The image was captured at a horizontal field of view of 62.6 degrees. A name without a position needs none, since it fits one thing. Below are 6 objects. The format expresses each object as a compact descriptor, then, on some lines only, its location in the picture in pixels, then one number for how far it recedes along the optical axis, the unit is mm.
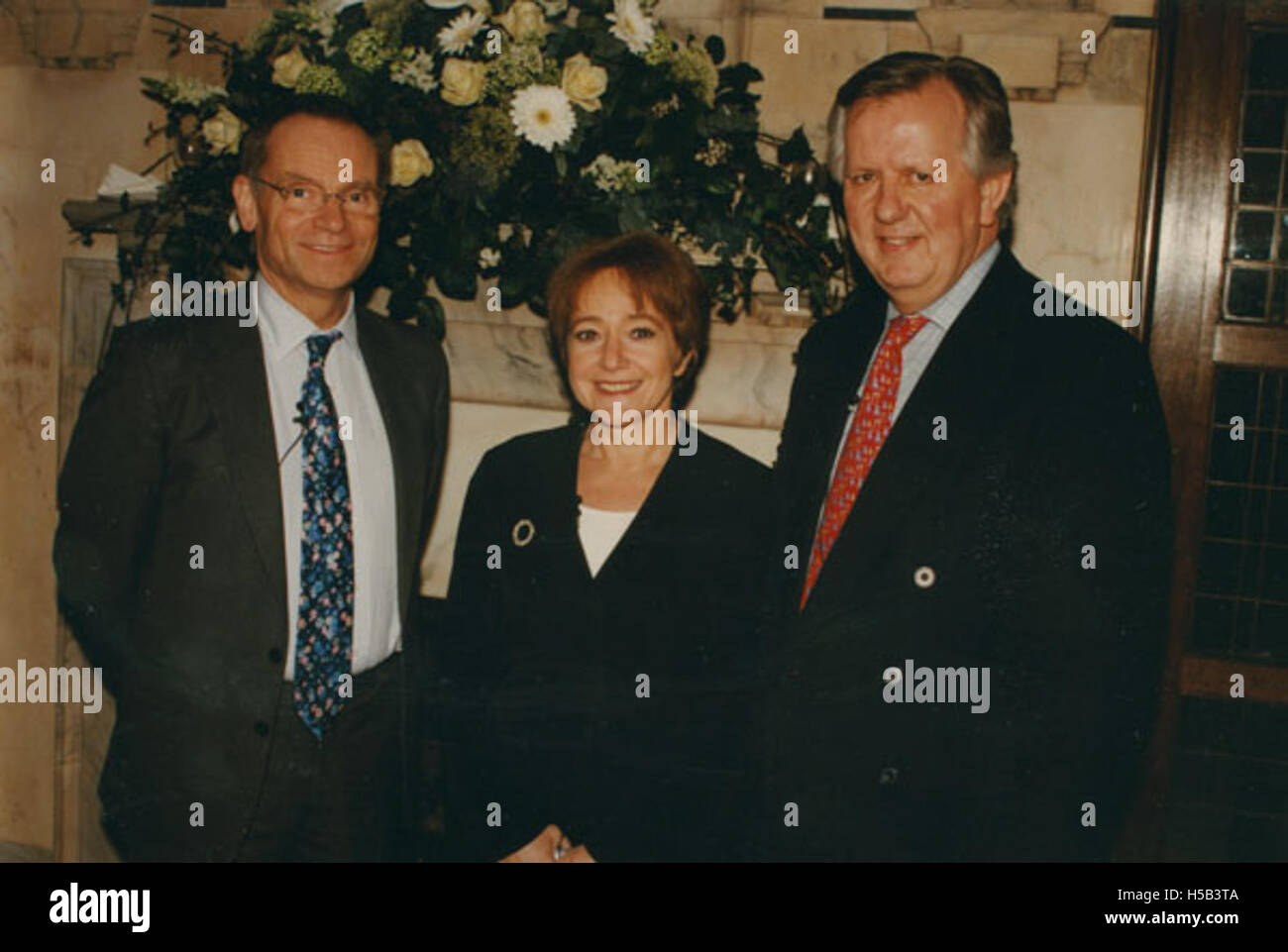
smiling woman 1812
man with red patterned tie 1540
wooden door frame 2207
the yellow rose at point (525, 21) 2008
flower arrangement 2033
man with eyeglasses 1883
